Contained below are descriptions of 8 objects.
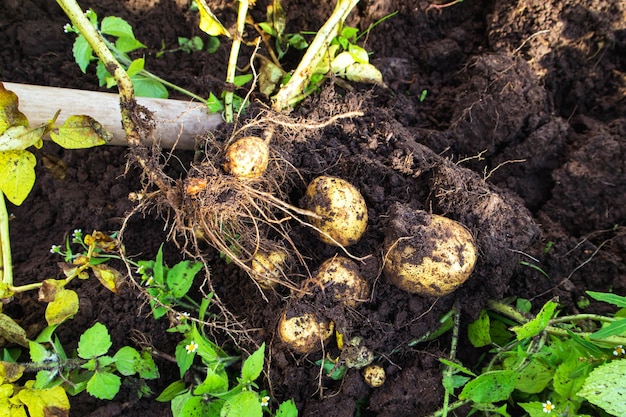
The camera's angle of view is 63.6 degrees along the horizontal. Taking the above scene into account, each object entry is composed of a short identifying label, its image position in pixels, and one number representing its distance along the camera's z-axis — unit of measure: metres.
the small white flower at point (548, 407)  0.39
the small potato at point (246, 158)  0.44
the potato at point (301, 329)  0.43
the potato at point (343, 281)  0.44
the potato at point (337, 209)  0.45
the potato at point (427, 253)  0.43
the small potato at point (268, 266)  0.46
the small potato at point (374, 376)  0.45
